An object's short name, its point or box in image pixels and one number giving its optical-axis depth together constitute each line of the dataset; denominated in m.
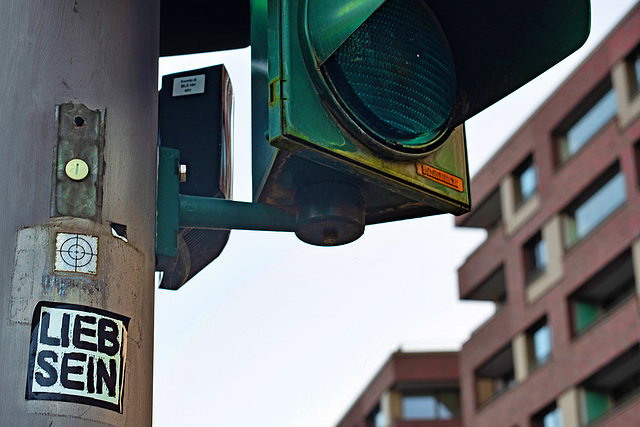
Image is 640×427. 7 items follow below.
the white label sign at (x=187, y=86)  2.72
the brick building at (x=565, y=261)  33.50
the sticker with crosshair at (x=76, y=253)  1.99
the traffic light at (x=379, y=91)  2.15
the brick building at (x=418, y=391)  53.53
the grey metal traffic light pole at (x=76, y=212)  1.88
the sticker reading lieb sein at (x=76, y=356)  1.86
